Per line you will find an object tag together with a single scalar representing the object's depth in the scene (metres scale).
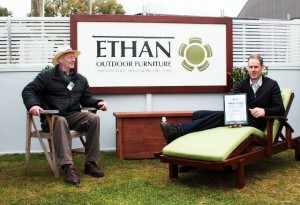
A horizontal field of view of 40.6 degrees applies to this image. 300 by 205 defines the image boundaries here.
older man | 4.14
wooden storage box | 5.21
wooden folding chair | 4.11
